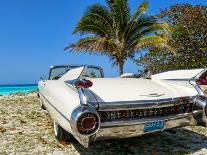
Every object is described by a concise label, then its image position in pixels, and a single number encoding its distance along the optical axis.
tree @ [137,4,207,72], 10.64
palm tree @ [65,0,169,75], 10.11
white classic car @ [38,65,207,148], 2.33
